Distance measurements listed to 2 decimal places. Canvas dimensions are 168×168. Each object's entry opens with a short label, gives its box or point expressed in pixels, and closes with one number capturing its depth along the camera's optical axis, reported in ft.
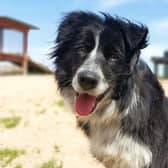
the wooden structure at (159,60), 31.07
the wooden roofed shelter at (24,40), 37.08
